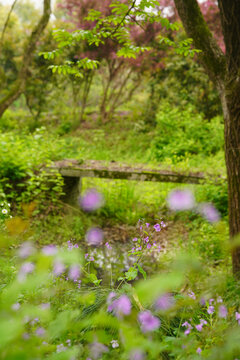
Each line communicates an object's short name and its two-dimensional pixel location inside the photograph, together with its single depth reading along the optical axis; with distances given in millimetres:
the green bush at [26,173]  4246
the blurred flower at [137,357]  956
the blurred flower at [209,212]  4535
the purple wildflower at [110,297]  1288
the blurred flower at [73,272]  1557
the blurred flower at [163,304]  1325
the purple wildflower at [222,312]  1283
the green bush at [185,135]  7723
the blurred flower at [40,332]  1050
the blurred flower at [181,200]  4996
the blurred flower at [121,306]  1145
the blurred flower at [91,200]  5203
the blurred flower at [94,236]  4227
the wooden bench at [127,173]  4801
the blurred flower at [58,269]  1337
